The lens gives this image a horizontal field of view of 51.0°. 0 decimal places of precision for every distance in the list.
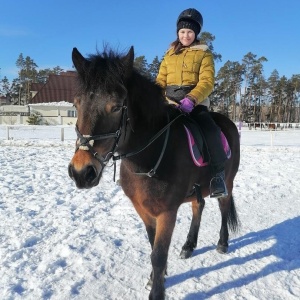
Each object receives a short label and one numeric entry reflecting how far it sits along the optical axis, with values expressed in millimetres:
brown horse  2350
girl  3666
